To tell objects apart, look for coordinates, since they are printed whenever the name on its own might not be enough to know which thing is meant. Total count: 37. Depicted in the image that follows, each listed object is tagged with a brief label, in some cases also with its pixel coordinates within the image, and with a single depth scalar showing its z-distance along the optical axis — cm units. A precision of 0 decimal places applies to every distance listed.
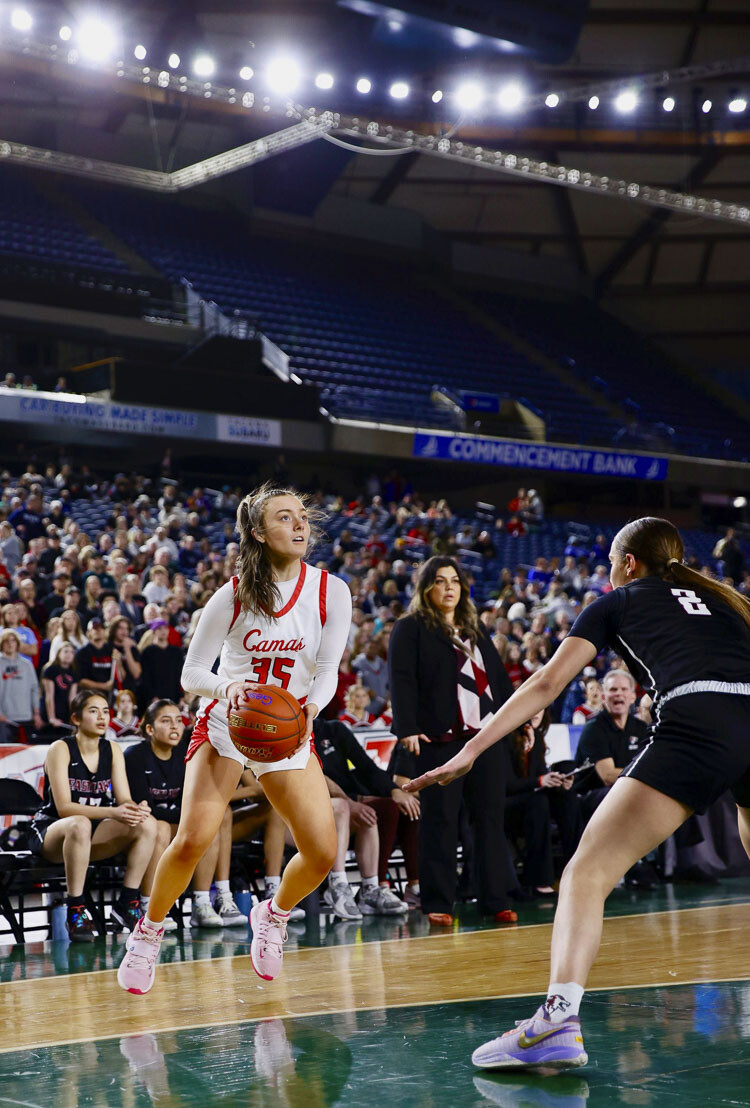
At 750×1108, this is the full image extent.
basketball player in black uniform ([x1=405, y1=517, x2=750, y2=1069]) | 352
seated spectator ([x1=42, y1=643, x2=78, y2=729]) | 1077
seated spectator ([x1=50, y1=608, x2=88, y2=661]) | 1134
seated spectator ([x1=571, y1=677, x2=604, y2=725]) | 1175
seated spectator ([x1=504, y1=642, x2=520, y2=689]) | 1238
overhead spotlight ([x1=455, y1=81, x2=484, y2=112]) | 2480
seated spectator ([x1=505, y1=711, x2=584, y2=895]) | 873
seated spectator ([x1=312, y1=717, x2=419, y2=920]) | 783
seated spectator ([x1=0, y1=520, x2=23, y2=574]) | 1504
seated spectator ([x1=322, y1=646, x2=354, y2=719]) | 1176
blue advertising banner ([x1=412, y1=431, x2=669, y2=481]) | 2889
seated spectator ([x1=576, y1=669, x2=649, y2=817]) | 903
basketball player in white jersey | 464
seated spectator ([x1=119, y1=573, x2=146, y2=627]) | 1266
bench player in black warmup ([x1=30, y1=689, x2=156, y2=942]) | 711
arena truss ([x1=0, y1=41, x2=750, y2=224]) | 2289
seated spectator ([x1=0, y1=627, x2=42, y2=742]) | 1066
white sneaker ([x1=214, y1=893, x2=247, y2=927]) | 750
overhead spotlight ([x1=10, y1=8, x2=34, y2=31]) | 2067
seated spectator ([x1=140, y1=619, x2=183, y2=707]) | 1081
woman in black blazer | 726
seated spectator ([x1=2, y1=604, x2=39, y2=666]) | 1161
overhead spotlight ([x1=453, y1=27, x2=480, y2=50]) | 2558
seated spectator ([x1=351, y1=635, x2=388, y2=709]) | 1291
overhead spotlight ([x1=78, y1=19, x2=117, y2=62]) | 2184
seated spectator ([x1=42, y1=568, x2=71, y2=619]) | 1306
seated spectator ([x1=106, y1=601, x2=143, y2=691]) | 1105
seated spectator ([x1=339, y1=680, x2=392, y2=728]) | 1050
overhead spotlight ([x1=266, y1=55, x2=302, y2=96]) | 2362
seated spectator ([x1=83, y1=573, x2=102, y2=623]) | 1335
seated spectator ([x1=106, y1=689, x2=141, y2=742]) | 1003
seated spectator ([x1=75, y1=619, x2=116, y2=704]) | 1091
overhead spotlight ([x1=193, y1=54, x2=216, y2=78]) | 2309
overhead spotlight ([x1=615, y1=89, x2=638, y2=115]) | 2561
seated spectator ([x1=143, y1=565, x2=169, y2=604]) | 1373
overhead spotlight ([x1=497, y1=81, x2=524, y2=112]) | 2484
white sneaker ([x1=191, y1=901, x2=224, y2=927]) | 742
